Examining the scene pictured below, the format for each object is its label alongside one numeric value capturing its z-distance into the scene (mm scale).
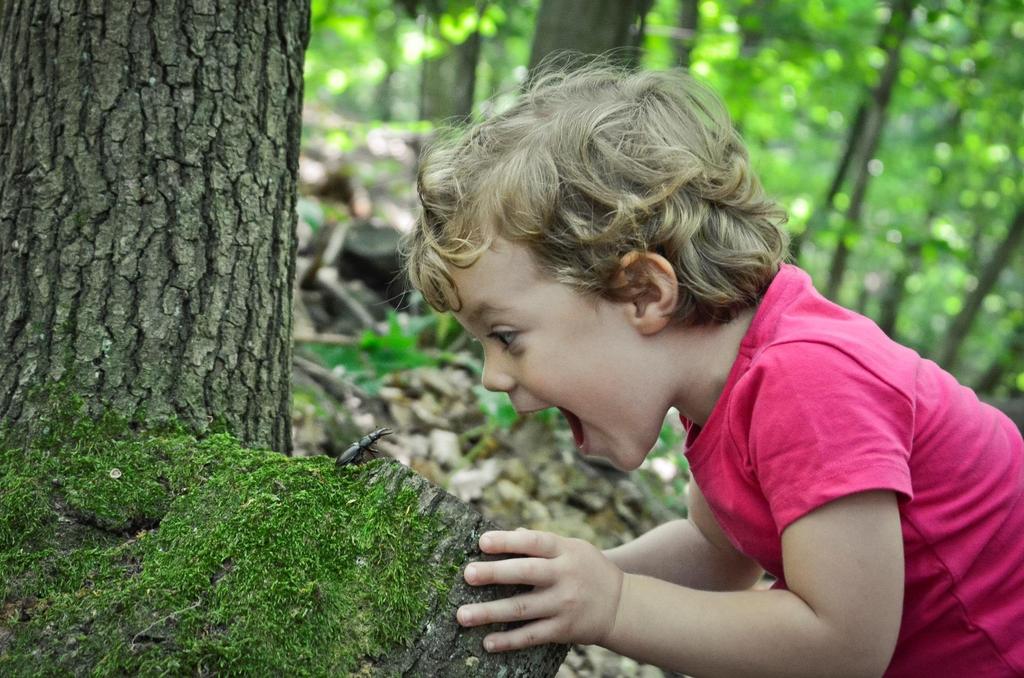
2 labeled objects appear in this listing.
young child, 796
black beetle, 851
